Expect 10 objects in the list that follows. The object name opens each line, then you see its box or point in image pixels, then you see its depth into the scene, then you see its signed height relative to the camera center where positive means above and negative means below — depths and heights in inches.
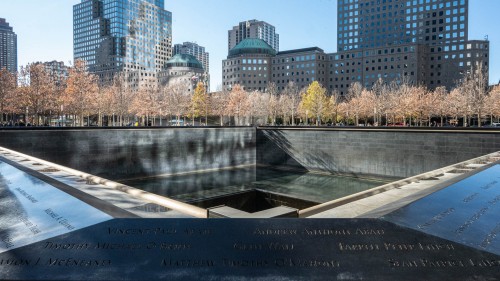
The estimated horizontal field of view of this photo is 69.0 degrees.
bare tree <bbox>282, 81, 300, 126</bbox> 3359.7 +197.7
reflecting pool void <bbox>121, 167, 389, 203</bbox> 972.6 -175.5
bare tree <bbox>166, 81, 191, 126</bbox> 2979.8 +212.9
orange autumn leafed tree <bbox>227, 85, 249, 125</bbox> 3304.6 +208.9
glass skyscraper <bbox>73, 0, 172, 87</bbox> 6860.2 +1763.5
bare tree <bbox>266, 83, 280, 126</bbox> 3415.4 +180.4
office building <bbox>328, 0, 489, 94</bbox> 4655.5 +1136.5
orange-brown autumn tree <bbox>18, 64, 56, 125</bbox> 1884.8 +192.2
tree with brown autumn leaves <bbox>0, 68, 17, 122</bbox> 1849.0 +196.8
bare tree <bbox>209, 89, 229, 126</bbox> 3293.8 +210.1
